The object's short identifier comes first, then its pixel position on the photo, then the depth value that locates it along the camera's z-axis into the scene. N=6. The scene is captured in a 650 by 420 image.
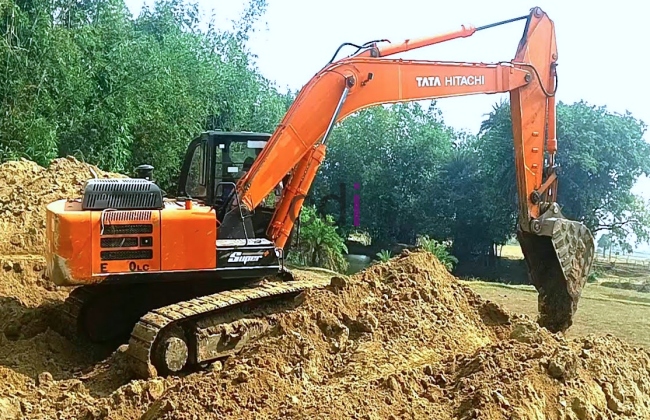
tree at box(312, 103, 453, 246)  27.59
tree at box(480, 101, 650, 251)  23.08
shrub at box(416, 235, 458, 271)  18.33
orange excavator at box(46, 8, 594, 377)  5.57
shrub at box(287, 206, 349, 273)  18.03
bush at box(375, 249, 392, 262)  17.21
